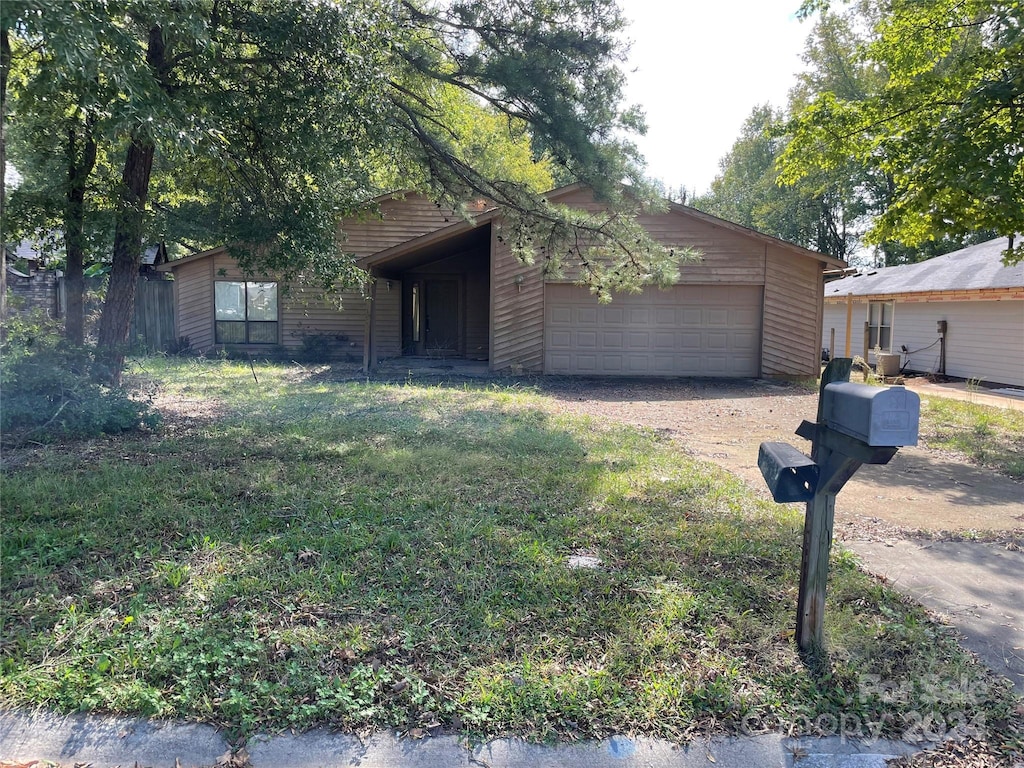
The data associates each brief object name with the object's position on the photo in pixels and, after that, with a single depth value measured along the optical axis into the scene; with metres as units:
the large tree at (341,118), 6.52
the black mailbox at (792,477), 2.66
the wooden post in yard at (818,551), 2.70
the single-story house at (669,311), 14.42
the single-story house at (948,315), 14.85
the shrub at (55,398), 6.78
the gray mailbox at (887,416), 2.23
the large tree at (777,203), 36.09
